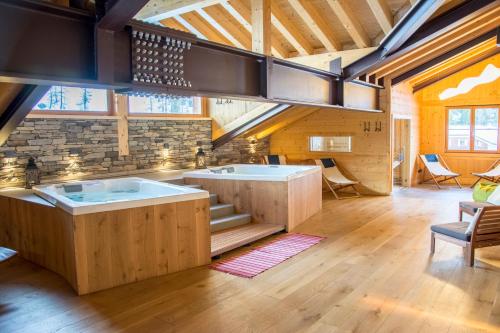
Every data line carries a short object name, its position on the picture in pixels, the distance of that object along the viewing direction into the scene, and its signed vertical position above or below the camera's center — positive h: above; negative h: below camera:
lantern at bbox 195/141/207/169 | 7.55 -0.28
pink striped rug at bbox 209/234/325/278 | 4.21 -1.28
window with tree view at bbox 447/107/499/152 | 9.62 +0.27
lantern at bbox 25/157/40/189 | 5.26 -0.35
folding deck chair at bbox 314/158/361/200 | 8.49 -0.76
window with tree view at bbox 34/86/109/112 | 5.68 +0.67
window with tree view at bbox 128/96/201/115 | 6.74 +0.68
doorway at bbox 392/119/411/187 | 9.64 -0.29
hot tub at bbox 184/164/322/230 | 5.74 -0.72
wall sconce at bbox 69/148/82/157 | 5.85 -0.08
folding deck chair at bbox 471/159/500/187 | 8.88 -0.76
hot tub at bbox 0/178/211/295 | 3.69 -0.88
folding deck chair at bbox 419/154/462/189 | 9.53 -0.66
